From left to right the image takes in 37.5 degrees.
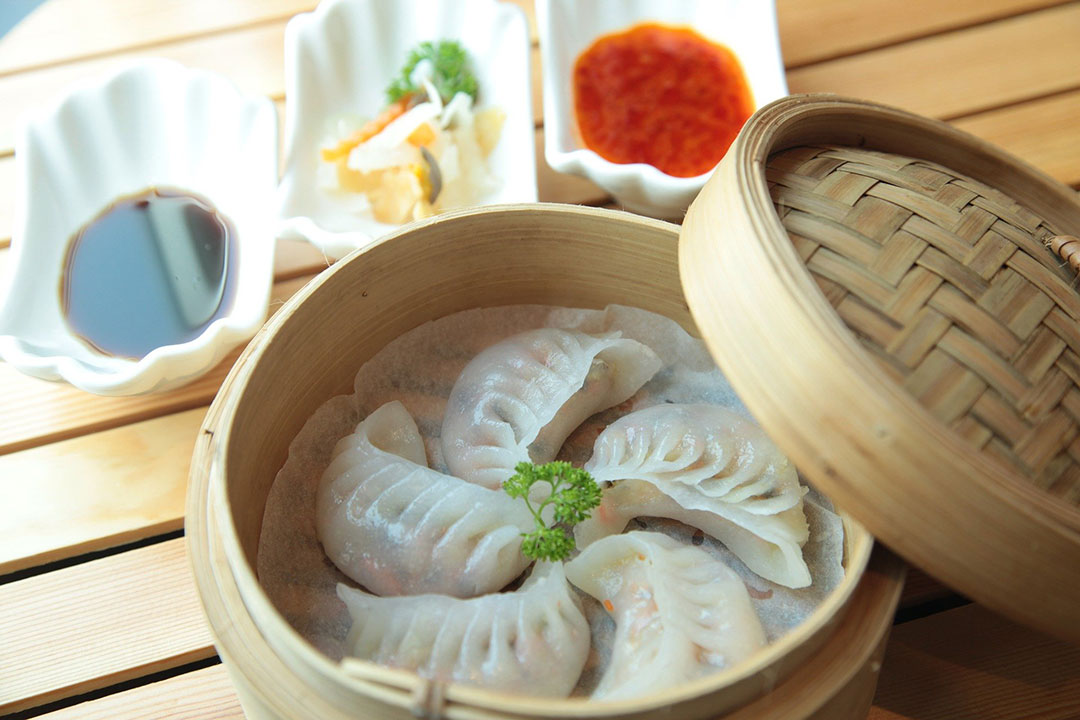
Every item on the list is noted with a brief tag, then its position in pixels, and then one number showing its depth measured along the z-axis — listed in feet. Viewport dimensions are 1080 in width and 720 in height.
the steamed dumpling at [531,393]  1.39
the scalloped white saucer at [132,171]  1.51
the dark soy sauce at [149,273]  1.55
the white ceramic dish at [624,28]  1.54
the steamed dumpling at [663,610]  1.24
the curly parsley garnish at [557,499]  1.28
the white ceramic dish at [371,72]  1.62
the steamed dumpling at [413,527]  1.32
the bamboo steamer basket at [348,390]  1.13
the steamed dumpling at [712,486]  1.32
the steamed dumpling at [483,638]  1.25
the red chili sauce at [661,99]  1.64
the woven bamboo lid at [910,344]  1.14
